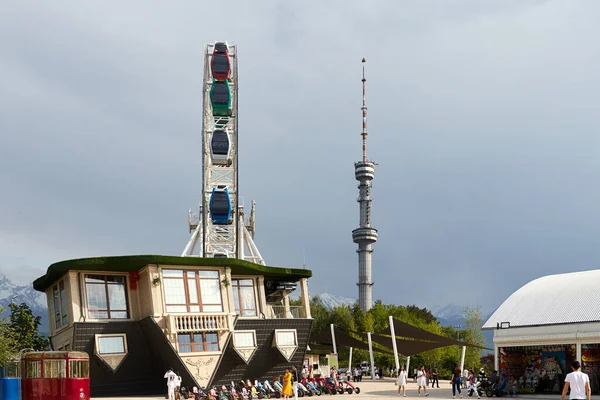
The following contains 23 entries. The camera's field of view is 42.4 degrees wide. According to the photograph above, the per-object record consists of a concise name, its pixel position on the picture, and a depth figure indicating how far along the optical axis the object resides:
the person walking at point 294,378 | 29.84
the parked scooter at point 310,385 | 33.84
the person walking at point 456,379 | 32.78
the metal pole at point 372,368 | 52.14
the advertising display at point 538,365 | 32.84
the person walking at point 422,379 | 34.75
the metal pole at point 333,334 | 54.66
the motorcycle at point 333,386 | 35.28
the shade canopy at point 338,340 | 57.31
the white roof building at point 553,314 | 30.97
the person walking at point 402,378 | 33.62
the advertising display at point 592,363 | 31.73
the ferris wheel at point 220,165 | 58.91
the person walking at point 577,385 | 15.38
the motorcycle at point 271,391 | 33.22
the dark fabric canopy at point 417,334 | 45.84
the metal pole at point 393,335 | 44.39
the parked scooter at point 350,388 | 35.95
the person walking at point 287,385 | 29.14
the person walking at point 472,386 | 33.41
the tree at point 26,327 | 58.44
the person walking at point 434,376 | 46.08
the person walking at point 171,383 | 29.88
